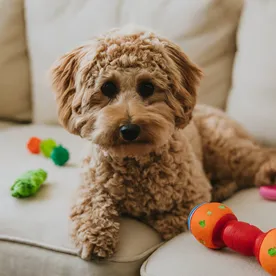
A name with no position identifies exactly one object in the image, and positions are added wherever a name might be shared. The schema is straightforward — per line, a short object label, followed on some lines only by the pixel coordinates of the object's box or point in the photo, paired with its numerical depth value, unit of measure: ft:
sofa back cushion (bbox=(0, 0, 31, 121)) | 7.81
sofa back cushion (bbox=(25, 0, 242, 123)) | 6.49
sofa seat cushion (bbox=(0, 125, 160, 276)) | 4.36
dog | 4.33
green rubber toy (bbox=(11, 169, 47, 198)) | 5.19
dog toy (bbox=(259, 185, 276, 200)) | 5.13
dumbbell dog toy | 3.82
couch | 4.37
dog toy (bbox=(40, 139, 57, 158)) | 6.38
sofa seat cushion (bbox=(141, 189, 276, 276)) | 3.90
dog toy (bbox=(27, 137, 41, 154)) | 6.56
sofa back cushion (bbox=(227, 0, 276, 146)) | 5.99
